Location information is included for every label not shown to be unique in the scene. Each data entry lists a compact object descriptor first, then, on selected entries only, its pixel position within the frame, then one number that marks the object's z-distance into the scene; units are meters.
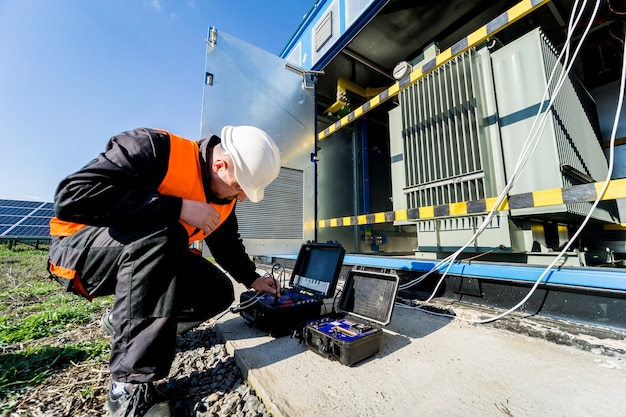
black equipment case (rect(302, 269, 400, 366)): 0.92
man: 0.76
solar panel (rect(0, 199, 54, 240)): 7.27
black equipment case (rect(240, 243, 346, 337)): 1.22
